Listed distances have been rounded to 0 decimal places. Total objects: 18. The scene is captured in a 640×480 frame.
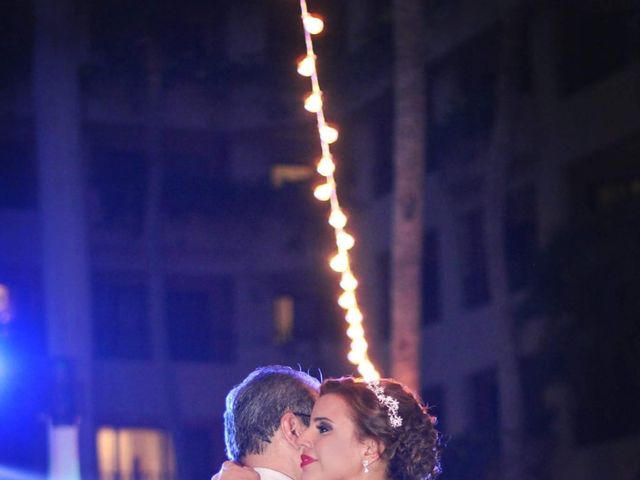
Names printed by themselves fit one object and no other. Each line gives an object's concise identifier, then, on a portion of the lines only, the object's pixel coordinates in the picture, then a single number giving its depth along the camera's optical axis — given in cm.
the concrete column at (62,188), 1211
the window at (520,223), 2116
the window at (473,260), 2241
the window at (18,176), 2714
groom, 410
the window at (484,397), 2166
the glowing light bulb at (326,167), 782
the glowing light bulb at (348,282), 848
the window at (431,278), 2339
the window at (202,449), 2656
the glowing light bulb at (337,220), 827
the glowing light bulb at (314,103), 746
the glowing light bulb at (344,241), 834
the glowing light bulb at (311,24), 735
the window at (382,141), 2522
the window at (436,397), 2295
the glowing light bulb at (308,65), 733
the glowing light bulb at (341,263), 829
